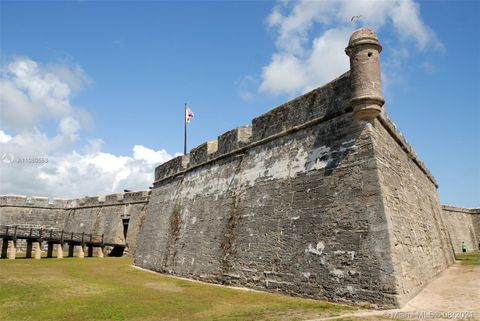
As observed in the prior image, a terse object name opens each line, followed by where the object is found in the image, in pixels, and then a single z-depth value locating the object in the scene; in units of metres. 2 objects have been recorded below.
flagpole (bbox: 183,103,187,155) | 29.47
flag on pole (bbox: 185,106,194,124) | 25.66
